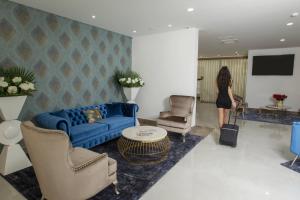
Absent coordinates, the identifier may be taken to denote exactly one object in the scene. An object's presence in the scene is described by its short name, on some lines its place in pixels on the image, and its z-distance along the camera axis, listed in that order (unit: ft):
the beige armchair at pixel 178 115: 13.97
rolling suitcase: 12.80
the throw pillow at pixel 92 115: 13.55
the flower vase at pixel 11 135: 9.12
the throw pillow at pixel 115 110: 15.62
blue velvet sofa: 10.43
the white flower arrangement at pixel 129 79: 17.21
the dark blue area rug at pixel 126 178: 7.65
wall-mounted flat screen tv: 24.35
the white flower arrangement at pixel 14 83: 8.87
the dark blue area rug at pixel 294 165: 9.92
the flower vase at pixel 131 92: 17.78
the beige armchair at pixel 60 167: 5.76
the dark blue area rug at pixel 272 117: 20.62
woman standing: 14.23
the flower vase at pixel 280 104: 22.29
